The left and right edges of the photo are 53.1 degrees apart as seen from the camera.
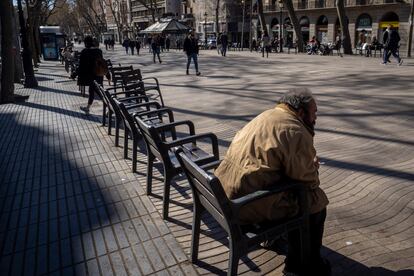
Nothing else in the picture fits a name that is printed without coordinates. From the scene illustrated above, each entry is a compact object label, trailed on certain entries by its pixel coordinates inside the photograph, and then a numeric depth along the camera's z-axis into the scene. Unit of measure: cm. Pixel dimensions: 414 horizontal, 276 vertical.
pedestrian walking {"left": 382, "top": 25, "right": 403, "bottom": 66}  1836
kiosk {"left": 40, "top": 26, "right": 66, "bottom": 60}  3650
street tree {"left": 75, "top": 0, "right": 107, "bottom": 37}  6662
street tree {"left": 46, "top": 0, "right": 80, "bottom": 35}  8146
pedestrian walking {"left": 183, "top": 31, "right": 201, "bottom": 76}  1697
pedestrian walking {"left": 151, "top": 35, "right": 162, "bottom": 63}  2581
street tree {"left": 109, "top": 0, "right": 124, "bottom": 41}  8338
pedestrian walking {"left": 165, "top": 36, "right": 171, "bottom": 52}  4950
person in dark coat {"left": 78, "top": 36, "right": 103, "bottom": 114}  945
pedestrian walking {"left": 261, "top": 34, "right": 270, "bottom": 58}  3031
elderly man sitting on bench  256
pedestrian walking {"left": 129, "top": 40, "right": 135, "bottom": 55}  4066
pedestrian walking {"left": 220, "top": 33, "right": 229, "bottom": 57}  3052
